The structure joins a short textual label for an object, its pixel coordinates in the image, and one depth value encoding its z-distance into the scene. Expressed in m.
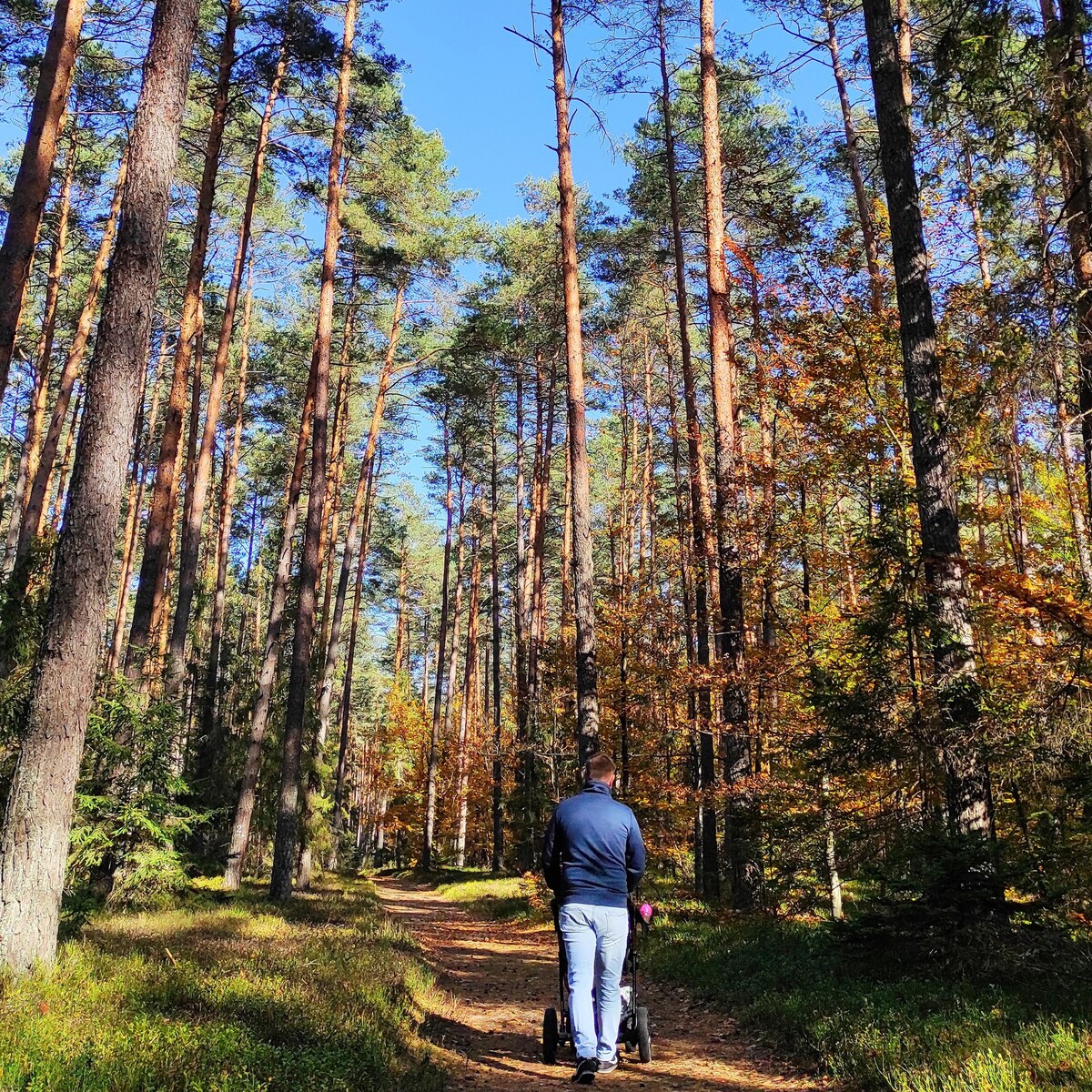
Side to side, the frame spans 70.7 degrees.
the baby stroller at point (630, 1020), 5.27
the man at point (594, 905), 4.84
